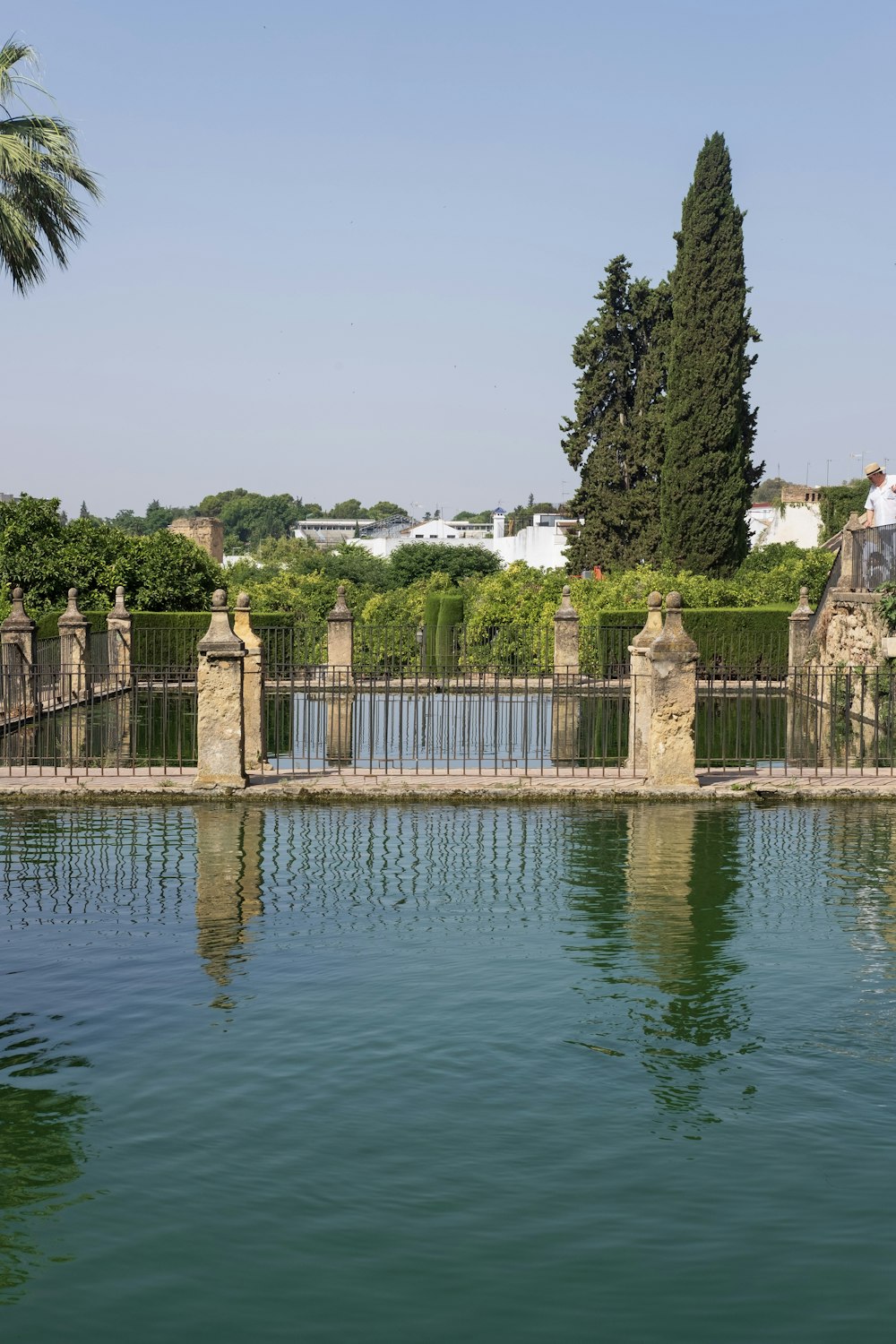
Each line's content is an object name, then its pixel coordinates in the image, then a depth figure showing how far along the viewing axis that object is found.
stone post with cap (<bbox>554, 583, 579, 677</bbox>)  22.00
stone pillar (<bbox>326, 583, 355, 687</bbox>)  21.92
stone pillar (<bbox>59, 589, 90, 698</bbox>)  24.02
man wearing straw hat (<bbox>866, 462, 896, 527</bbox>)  17.55
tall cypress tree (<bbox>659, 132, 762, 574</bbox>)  35.16
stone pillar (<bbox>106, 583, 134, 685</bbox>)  27.58
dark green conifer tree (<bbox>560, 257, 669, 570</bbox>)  39.53
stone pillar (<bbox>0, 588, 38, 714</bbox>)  20.53
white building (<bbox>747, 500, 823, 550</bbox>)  63.75
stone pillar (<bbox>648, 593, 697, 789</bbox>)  13.57
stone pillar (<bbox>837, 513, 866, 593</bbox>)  19.64
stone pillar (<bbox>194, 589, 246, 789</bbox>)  13.66
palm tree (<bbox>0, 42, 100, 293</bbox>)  18.64
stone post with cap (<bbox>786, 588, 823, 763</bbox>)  19.80
